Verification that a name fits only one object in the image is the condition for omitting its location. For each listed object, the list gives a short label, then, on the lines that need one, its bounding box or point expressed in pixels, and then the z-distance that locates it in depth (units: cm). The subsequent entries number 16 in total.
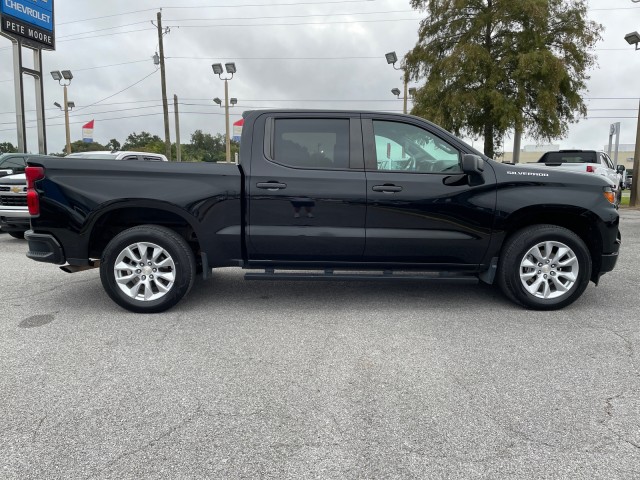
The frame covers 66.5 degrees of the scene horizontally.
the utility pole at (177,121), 3378
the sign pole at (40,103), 2111
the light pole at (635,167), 1750
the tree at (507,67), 1844
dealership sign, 1900
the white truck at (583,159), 1463
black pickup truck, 459
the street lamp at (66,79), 3536
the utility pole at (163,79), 2696
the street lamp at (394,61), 2463
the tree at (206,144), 9596
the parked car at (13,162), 1139
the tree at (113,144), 8200
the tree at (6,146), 7796
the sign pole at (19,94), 1992
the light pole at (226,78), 2944
